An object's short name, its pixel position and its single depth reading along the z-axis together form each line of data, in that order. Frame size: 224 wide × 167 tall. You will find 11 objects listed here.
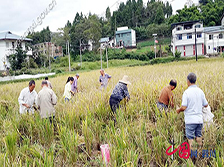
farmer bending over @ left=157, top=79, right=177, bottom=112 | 3.84
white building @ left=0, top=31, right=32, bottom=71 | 28.07
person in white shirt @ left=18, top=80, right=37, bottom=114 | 4.81
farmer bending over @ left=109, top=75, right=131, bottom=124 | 4.45
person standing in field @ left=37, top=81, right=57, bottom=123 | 4.40
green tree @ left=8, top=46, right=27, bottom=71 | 24.31
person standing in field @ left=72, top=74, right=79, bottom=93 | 7.01
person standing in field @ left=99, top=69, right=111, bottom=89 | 7.24
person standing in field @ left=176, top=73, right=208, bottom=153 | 2.98
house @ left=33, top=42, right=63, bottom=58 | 32.62
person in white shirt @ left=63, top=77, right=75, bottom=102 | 6.13
